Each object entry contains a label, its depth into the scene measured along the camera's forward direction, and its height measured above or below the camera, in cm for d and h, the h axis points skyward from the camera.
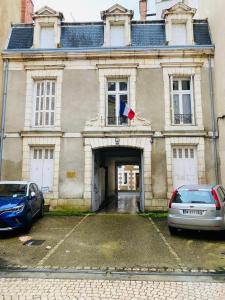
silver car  737 -77
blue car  770 -70
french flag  1238 +311
